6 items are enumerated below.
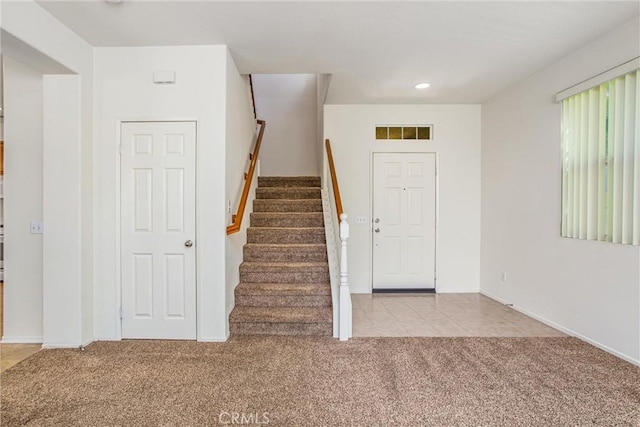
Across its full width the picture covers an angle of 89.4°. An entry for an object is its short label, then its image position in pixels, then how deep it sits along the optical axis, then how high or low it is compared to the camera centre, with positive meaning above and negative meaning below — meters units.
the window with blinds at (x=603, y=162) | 2.56 +0.43
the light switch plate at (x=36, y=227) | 2.94 -0.18
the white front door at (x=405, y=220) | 4.80 -0.14
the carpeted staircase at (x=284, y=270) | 3.14 -0.68
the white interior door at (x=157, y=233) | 3.01 -0.23
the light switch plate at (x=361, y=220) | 4.77 -0.15
